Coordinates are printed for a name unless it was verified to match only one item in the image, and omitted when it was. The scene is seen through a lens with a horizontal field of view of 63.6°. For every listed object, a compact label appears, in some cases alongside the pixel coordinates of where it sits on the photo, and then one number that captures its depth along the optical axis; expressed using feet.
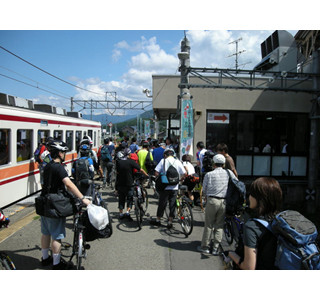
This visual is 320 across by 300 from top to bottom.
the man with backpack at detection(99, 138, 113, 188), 29.32
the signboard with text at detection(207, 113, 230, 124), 39.08
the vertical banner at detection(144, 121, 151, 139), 100.00
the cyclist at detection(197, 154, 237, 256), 13.57
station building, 38.04
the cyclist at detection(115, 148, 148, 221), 18.20
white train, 21.43
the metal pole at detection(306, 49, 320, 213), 35.40
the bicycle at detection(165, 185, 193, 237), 16.23
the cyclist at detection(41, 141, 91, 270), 10.68
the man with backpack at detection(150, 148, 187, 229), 16.75
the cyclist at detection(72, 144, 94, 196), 18.47
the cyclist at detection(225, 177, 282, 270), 6.56
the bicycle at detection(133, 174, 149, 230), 17.47
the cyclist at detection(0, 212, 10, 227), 8.96
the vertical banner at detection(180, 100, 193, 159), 26.40
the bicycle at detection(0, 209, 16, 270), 9.31
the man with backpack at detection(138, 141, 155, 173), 24.44
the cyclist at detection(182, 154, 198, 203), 20.43
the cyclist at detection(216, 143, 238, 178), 16.51
